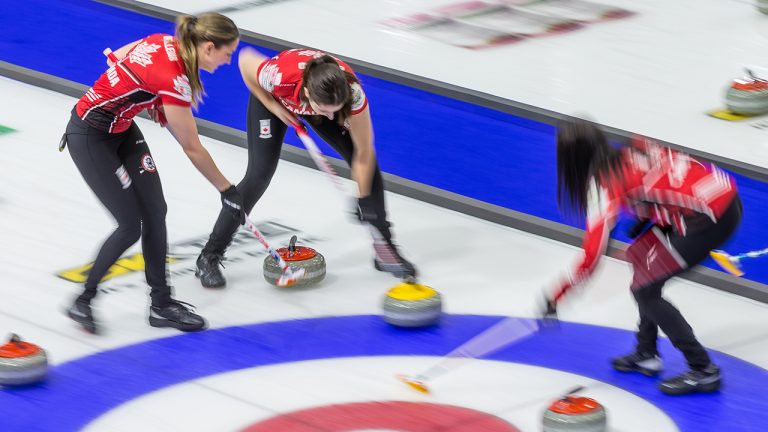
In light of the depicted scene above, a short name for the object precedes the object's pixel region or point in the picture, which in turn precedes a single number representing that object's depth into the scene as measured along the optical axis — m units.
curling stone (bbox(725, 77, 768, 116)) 16.25
